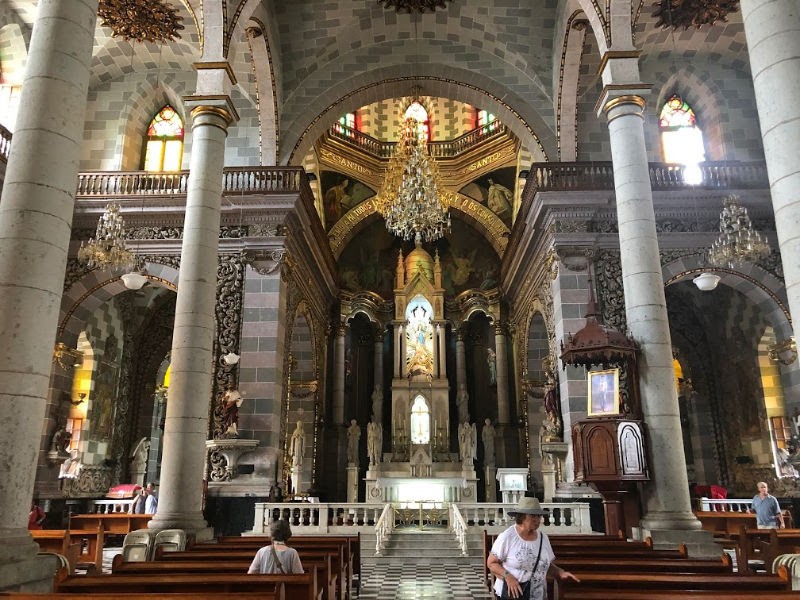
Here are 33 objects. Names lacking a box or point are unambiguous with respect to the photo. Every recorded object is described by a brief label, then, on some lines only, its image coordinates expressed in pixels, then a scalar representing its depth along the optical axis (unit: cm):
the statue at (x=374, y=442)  1998
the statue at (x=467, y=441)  2009
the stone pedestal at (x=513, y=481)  1669
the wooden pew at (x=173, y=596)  396
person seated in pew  527
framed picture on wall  923
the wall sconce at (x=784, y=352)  1415
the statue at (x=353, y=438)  2069
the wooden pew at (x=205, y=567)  540
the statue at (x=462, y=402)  2178
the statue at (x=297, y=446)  1791
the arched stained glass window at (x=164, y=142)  1686
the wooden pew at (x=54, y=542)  855
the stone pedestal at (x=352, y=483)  1978
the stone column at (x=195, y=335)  904
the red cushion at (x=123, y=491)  1686
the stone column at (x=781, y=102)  554
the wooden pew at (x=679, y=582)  466
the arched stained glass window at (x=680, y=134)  1642
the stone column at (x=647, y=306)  861
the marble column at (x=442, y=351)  2220
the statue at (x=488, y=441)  2091
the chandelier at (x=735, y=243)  1241
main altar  1833
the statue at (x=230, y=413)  1310
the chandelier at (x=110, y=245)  1274
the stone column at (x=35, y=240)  480
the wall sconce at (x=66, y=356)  1445
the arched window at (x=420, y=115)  2445
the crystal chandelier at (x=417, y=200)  1508
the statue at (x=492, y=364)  2296
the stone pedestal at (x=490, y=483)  2036
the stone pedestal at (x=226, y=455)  1304
